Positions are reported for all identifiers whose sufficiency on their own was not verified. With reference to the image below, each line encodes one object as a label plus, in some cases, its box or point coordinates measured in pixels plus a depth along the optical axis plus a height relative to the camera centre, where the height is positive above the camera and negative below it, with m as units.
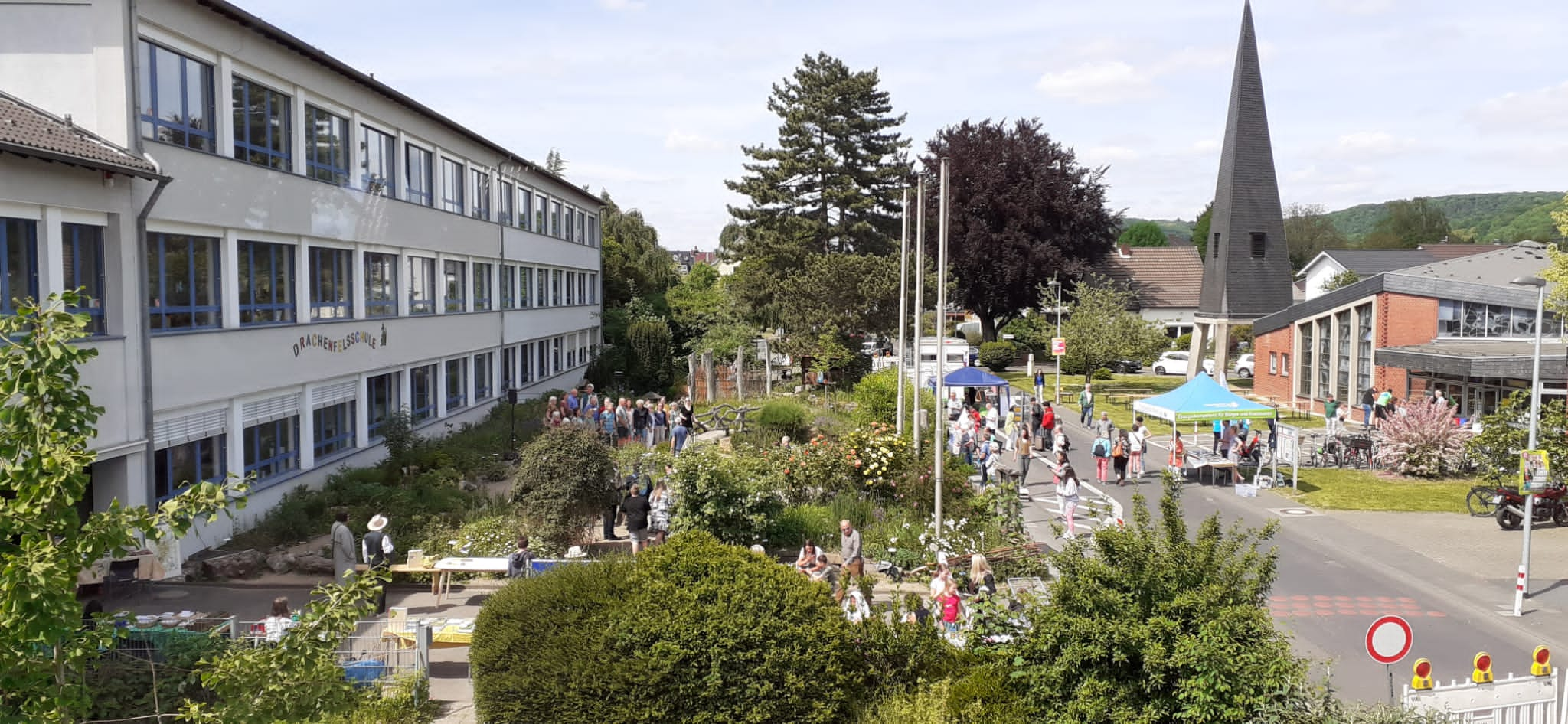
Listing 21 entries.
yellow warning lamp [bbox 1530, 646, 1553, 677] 10.35 -3.37
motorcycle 19.50 -3.62
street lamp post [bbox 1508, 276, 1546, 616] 14.58 -1.78
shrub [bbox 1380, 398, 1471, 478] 24.83 -3.11
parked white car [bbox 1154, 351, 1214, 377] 55.31 -3.08
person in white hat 13.79 -3.09
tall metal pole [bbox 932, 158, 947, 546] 15.70 +0.13
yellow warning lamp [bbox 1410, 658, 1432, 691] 9.80 -3.33
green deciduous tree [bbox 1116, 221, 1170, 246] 117.88 +7.49
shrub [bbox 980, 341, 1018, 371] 56.16 -2.64
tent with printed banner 23.89 -2.22
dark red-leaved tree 55.75 +4.51
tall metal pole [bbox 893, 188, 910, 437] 25.26 +0.60
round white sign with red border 9.77 -2.98
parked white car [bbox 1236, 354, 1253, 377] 53.69 -3.09
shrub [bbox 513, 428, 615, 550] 16.31 -2.74
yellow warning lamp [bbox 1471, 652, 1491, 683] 9.74 -3.27
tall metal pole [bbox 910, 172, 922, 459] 18.12 +0.45
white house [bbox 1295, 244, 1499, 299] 75.94 +2.93
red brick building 29.77 -0.95
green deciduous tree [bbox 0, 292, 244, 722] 5.13 -1.10
